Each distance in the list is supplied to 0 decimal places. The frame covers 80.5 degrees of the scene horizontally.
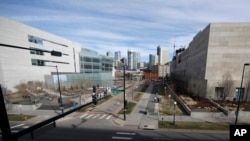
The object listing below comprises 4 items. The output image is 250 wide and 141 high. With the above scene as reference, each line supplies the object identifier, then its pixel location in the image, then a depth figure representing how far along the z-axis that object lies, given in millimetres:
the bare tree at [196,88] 43769
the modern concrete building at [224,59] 39406
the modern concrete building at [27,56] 40312
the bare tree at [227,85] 38844
